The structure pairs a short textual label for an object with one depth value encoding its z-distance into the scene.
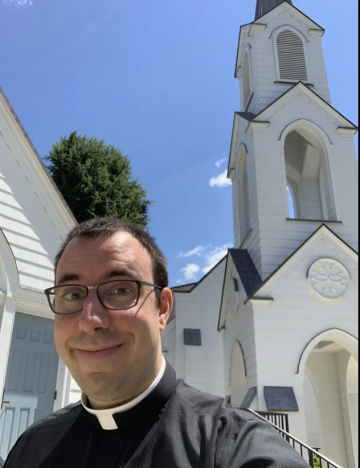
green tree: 14.14
